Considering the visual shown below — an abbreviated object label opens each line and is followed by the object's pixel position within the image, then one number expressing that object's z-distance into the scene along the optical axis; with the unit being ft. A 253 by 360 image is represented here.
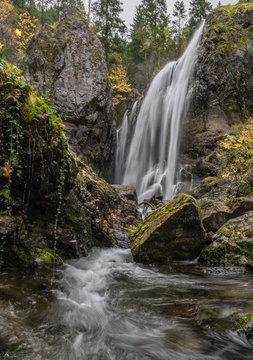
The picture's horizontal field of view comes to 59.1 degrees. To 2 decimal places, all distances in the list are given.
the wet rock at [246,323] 7.26
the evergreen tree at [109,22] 71.36
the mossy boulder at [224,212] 20.21
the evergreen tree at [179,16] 96.40
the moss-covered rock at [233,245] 14.47
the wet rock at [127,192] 32.42
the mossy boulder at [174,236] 16.38
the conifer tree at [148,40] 86.12
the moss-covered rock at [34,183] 10.62
